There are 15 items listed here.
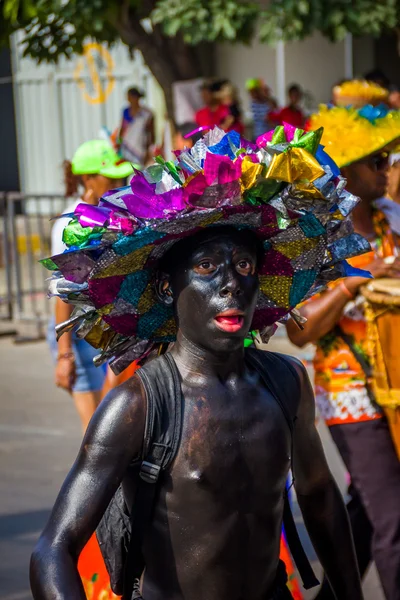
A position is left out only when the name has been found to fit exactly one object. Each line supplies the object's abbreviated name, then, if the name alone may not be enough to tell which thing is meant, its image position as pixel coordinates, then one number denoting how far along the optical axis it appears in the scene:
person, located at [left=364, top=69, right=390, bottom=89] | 11.29
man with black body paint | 2.50
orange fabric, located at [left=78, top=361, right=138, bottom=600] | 3.98
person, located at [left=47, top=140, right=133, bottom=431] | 5.66
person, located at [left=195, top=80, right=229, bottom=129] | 10.67
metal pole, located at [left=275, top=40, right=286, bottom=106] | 16.19
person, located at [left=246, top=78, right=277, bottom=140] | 13.66
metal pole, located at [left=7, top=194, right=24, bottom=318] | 11.14
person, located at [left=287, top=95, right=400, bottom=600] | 4.21
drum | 4.07
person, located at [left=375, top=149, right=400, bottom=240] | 4.43
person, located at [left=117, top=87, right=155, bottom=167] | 14.58
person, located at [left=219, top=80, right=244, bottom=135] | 11.13
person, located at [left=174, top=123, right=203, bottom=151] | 7.00
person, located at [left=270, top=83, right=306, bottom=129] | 13.01
